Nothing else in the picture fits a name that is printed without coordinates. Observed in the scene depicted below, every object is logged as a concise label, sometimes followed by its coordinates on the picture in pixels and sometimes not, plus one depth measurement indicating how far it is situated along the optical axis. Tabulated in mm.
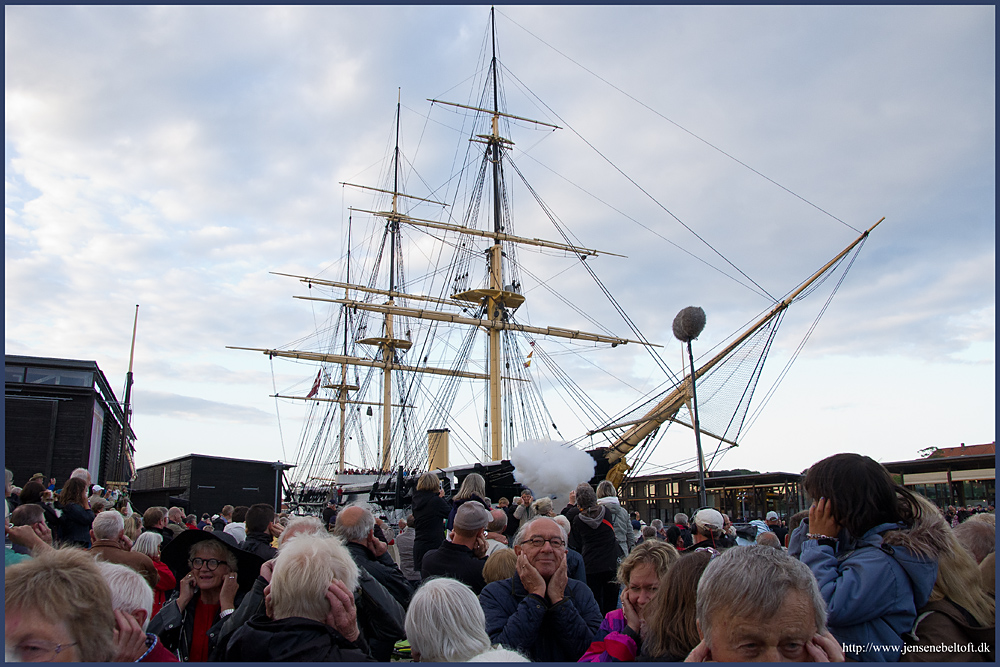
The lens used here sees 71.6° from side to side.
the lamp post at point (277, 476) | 25875
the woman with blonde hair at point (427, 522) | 6715
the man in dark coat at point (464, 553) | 4863
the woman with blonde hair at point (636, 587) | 3115
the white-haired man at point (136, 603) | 2678
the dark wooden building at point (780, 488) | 23344
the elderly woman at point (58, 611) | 2199
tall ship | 23766
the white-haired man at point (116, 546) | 4711
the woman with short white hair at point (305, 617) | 2760
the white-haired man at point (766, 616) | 2180
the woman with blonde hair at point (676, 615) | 2740
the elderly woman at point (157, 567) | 4938
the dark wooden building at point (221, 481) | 24348
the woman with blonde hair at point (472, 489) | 8055
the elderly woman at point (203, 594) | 3844
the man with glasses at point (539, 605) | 3564
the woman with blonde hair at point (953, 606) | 2545
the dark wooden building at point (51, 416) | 21156
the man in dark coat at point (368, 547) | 4453
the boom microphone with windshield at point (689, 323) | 11422
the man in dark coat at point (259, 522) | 4980
